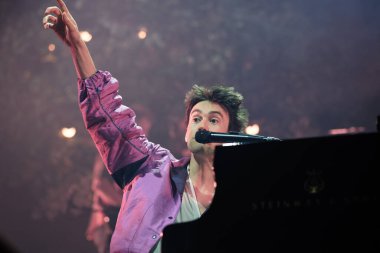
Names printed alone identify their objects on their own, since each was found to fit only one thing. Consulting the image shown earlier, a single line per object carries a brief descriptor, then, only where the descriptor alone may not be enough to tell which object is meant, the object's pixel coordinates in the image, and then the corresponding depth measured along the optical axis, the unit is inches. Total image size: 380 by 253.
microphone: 153.6
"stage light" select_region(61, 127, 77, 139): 386.3
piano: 98.2
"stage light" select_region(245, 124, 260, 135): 368.3
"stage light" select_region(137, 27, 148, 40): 379.2
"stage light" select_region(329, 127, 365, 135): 362.8
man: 237.1
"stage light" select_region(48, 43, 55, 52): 389.1
